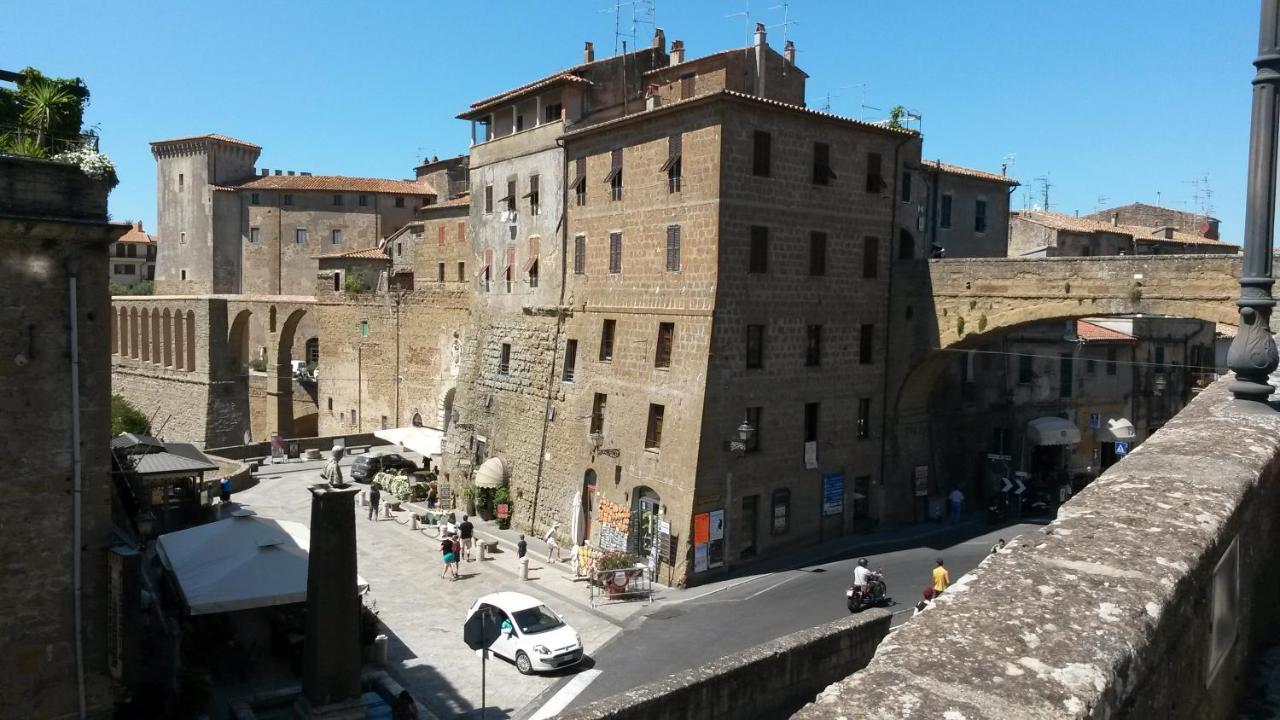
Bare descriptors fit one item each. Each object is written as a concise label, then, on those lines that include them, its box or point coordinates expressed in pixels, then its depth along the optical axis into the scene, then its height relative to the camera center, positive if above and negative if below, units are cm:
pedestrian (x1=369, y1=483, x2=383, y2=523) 2903 -633
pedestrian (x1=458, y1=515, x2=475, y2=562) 2438 -618
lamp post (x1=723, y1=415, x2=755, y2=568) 2228 -338
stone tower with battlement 6562 +668
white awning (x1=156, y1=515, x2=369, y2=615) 1432 -441
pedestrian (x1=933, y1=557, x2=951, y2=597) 1836 -531
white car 1638 -603
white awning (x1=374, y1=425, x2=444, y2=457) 3350 -507
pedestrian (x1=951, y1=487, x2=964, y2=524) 2794 -575
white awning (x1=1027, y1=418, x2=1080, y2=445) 3095 -390
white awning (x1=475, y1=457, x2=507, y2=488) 2906 -543
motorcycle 1875 -585
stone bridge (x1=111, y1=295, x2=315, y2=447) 4900 -376
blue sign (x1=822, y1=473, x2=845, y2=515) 2494 -501
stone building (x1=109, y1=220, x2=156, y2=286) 8831 +387
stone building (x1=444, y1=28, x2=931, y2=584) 2233 +14
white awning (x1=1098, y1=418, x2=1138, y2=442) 3266 -402
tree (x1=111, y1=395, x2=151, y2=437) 4478 -623
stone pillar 1240 -432
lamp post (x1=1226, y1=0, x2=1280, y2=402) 602 +61
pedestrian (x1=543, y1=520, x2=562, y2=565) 2464 -656
